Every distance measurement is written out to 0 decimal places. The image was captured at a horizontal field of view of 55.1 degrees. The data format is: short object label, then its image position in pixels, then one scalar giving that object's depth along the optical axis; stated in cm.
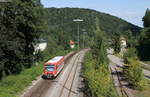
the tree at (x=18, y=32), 2622
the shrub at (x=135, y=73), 2186
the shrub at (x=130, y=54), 2477
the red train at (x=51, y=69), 2428
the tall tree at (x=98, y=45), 2212
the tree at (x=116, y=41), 5345
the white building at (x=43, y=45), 5310
